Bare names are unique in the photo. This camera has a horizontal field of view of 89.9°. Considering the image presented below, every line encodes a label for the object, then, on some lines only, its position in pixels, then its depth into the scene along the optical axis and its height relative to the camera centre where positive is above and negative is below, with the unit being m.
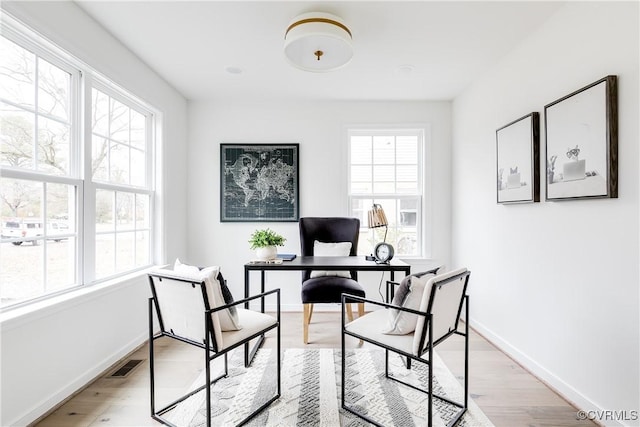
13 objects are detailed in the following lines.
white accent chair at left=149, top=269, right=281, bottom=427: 1.57 -0.54
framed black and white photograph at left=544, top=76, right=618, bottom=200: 1.68 +0.42
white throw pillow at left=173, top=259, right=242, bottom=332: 1.60 -0.39
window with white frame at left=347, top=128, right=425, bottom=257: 3.87 +0.45
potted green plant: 2.63 -0.23
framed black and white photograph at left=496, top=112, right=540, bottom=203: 2.30 +0.43
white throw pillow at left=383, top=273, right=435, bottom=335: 1.62 -0.45
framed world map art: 3.77 +0.41
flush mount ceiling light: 2.00 +1.14
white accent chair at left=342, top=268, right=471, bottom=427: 1.54 -0.61
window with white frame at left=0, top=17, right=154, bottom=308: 1.74 +0.30
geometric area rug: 1.79 -1.12
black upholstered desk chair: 2.78 -0.35
